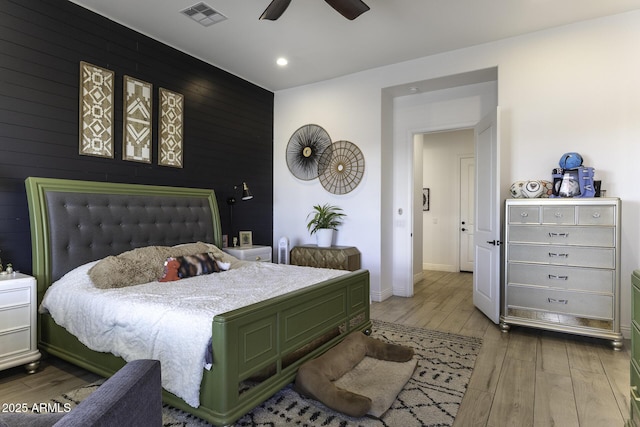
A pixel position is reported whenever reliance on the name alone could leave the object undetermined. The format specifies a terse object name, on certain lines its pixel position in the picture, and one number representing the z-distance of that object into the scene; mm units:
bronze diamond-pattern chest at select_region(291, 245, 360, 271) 4434
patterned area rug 1959
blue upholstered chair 749
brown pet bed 2018
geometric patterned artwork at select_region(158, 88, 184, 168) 3830
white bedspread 1861
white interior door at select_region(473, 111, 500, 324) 3592
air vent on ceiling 3207
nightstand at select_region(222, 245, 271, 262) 4227
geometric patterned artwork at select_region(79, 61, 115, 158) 3184
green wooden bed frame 1830
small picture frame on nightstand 4683
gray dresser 3025
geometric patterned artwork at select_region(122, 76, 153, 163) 3496
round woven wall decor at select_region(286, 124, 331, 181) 5078
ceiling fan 2607
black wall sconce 4557
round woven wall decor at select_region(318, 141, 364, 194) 4773
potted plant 4750
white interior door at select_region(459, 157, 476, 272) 6941
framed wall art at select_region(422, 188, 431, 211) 7445
